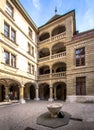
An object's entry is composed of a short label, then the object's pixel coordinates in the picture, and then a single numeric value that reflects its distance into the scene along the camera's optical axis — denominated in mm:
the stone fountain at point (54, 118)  4210
